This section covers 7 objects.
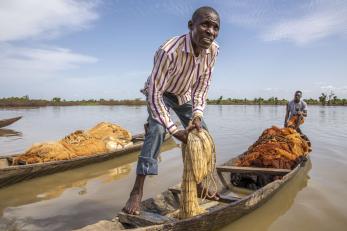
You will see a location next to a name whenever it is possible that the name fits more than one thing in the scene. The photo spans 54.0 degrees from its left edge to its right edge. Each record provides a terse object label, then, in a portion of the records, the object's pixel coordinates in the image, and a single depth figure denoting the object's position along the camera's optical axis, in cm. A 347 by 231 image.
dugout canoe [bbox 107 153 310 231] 318
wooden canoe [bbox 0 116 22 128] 1603
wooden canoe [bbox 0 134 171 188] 569
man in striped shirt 303
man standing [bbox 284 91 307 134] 973
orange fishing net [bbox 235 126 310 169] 576
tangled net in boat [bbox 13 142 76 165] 655
